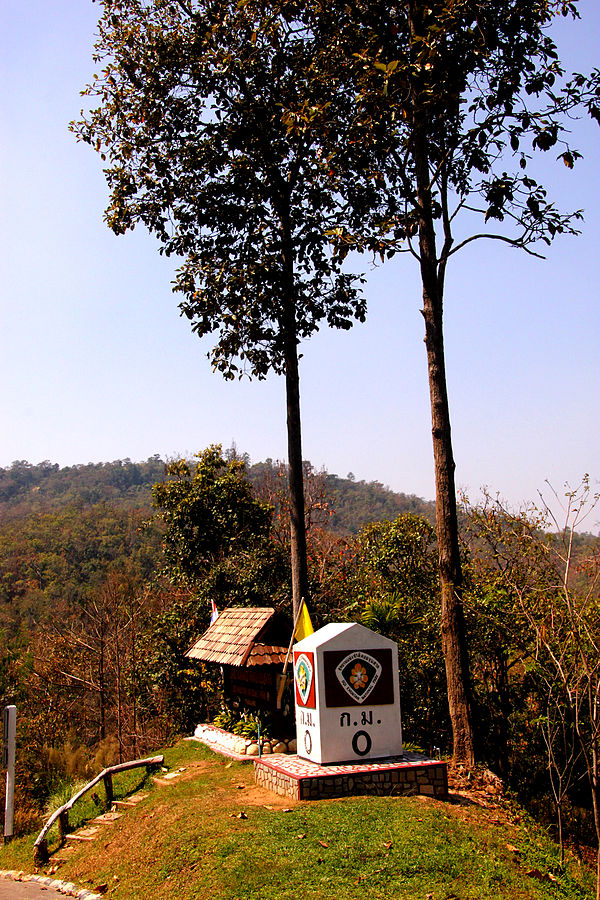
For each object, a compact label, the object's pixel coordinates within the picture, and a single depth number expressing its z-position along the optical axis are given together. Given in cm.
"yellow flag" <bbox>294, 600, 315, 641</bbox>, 1284
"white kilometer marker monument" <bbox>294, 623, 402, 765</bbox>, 1070
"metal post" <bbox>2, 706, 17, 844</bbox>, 1216
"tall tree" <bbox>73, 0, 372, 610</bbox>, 1523
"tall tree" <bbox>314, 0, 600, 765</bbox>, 1148
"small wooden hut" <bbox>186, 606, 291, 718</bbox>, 1405
